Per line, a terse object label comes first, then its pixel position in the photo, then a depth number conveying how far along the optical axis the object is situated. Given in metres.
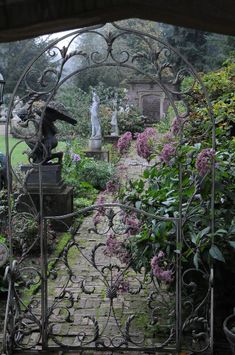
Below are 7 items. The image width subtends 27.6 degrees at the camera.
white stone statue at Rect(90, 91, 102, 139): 13.70
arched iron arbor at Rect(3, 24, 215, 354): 3.89
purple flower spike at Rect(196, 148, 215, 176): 3.88
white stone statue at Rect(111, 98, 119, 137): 16.62
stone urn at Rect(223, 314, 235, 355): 3.66
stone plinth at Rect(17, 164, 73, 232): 7.90
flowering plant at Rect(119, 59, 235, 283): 4.04
